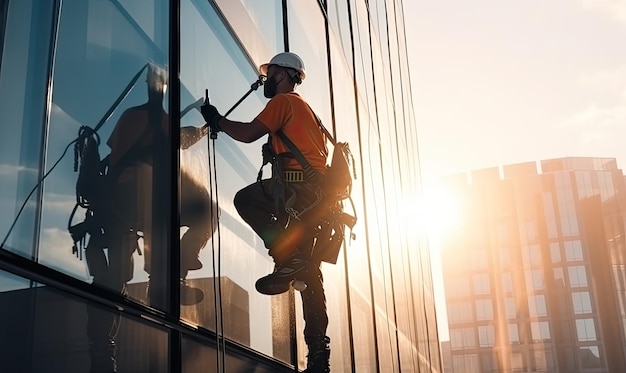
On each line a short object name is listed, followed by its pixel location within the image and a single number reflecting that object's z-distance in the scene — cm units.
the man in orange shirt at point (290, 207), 457
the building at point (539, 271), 6712
